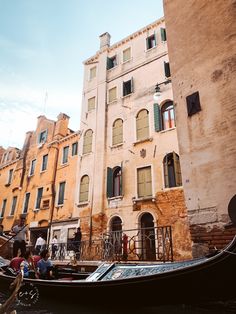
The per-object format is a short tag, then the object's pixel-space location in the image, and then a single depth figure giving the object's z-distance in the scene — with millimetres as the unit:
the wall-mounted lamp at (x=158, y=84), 12905
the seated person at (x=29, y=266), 6262
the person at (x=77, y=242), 12127
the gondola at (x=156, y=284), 3598
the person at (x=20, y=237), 8016
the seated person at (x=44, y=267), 6416
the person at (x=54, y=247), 13335
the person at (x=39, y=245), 13216
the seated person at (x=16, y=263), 6492
